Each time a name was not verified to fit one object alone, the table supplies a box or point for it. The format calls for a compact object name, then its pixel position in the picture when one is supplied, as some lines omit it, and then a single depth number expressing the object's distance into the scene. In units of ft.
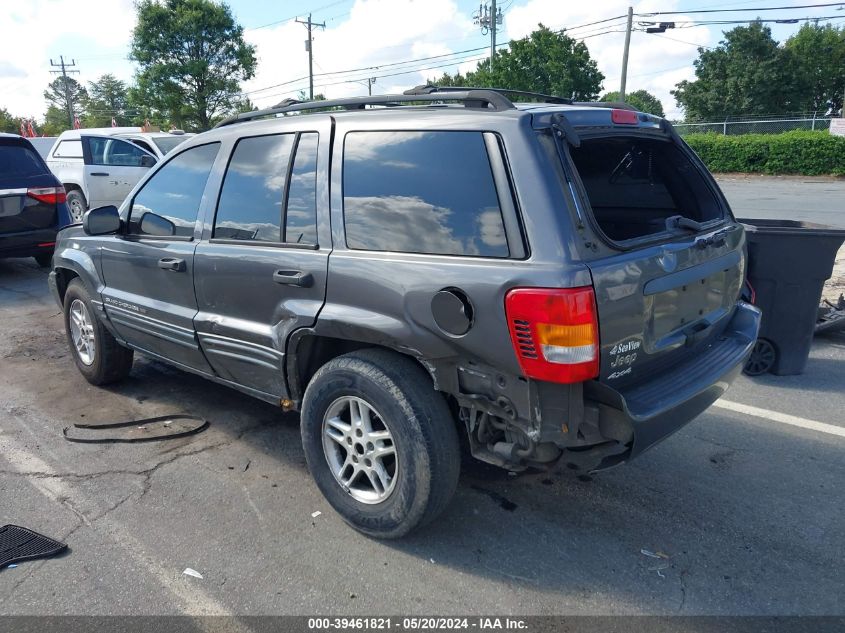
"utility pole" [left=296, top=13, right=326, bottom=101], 152.76
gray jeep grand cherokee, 8.41
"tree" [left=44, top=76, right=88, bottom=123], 301.22
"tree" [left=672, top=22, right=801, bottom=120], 159.43
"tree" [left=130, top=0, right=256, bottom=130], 97.19
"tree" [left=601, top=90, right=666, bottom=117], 256.93
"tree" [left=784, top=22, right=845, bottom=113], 166.30
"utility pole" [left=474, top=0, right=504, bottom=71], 115.44
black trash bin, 15.65
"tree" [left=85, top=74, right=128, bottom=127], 256.32
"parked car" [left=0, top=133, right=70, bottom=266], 28.07
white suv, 40.22
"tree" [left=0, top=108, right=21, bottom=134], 175.04
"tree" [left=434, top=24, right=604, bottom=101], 132.67
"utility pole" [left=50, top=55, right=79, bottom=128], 243.29
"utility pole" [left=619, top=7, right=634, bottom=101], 115.14
